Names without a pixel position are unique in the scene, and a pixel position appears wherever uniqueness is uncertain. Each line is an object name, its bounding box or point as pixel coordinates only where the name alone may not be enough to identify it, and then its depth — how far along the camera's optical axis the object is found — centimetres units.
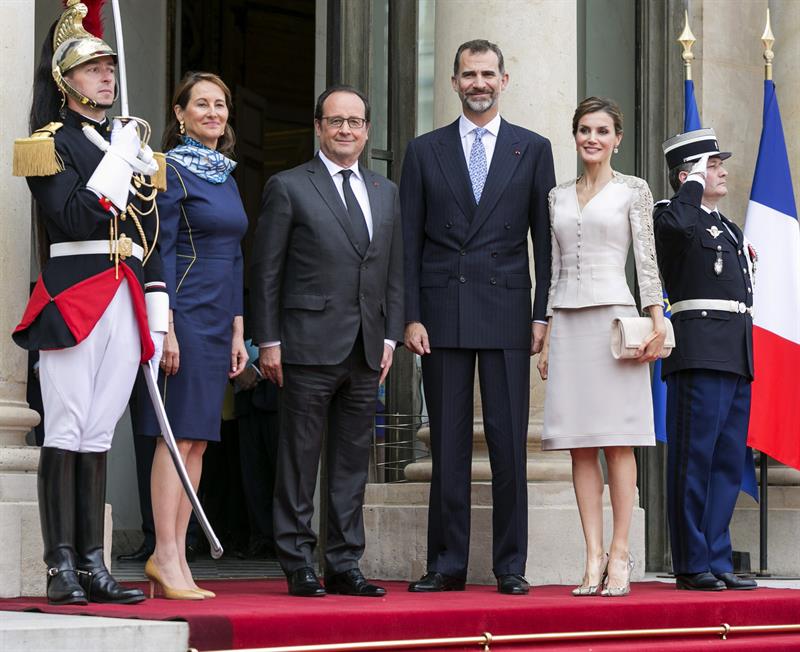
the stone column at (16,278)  1326
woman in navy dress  1300
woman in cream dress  1434
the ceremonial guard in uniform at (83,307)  1202
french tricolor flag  1834
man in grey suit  1367
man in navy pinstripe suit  1441
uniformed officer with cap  1537
